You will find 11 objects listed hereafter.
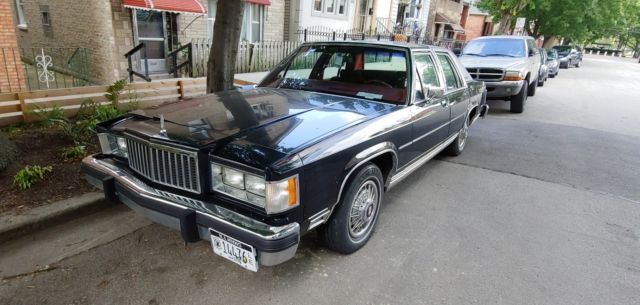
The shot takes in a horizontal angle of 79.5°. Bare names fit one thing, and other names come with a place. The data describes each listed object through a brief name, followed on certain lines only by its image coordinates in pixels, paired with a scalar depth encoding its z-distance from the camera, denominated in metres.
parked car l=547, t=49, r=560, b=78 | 18.61
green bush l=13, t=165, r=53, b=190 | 3.66
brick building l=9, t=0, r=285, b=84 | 10.10
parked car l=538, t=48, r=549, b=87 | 14.75
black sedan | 2.35
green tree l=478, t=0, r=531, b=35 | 17.78
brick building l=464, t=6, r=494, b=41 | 37.78
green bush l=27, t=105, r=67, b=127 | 4.99
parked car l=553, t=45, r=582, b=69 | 26.08
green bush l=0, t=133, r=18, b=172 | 3.85
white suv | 9.02
